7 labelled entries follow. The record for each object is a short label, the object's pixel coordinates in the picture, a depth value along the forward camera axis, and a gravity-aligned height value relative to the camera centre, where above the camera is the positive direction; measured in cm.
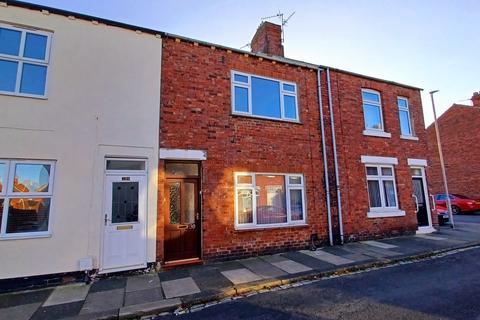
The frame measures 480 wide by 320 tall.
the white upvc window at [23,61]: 627 +347
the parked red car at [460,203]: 1800 -30
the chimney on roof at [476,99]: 2006 +734
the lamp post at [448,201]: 1240 -10
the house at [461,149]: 1989 +381
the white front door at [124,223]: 650 -41
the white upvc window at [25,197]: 587 +25
